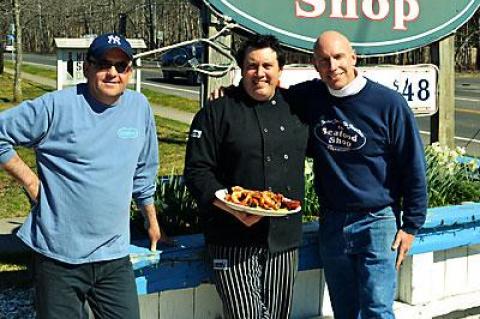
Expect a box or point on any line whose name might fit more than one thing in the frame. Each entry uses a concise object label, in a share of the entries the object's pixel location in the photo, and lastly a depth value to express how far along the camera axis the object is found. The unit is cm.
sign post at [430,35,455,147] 517
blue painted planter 332
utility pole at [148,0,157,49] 2892
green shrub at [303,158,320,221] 421
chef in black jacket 299
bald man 308
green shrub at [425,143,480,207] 457
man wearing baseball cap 266
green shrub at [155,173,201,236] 395
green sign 437
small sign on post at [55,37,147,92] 974
